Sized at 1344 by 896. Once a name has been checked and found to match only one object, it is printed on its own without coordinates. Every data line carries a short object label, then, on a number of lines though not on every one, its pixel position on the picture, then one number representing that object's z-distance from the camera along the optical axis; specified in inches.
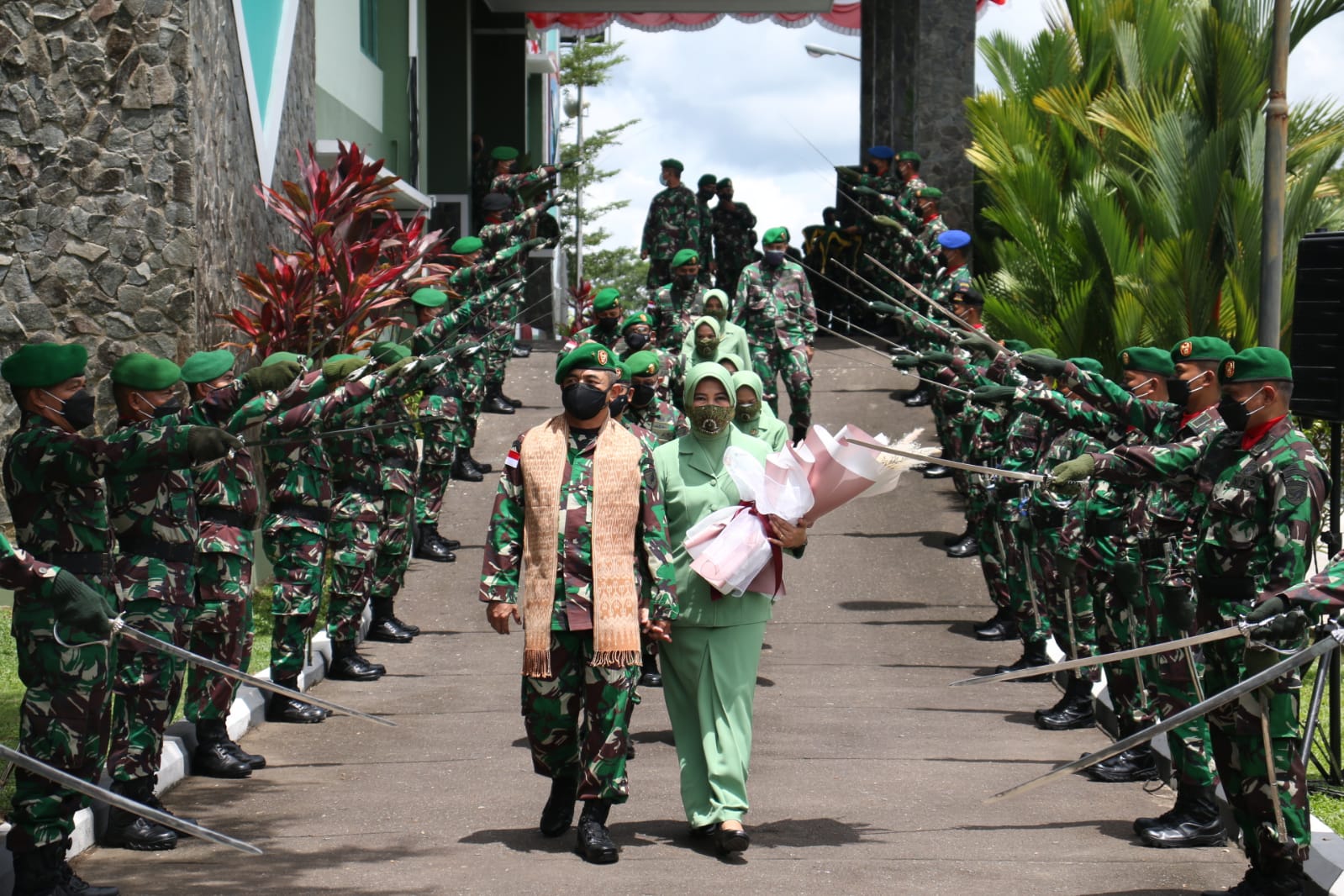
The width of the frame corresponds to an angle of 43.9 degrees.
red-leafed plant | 501.4
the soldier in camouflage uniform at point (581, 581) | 272.1
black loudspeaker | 343.0
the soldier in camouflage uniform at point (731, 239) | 916.0
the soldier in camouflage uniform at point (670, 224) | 829.8
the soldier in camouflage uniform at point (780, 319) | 667.4
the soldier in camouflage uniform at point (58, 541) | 239.6
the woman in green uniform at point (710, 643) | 274.7
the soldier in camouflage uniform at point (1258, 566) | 242.7
